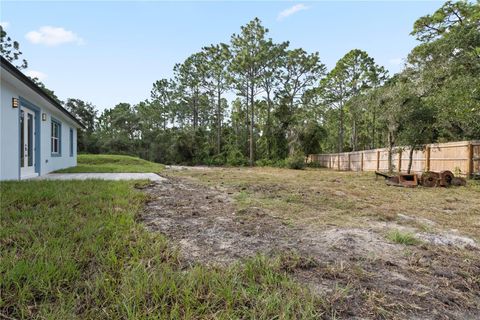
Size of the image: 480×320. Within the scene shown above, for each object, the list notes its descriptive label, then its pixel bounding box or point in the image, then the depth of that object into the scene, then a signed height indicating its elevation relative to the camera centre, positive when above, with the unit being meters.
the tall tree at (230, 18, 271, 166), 21.66 +8.35
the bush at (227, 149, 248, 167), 23.17 -0.31
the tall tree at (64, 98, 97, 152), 26.63 +4.56
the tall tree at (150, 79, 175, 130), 32.38 +7.08
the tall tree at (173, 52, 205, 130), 26.48 +8.16
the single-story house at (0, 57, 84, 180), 5.48 +0.72
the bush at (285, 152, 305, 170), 19.52 -0.45
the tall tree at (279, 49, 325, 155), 23.42 +7.52
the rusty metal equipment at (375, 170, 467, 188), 7.85 -0.72
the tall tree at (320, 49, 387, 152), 22.62 +7.02
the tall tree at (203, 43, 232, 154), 23.92 +8.24
